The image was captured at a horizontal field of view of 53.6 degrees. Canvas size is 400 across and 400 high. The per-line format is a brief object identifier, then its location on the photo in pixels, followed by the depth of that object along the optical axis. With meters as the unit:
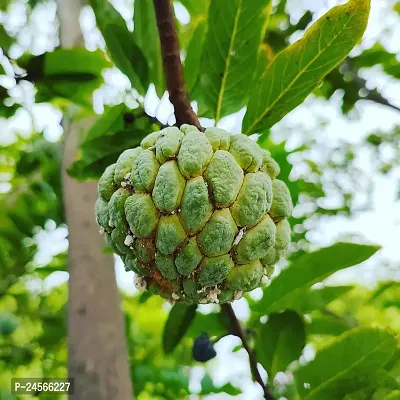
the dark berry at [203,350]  0.22
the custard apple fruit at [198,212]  0.14
